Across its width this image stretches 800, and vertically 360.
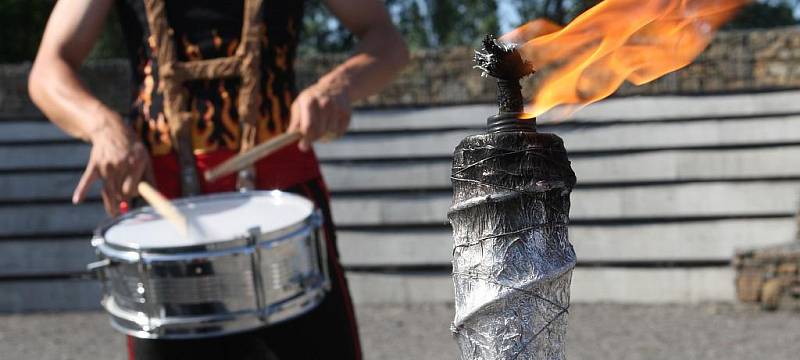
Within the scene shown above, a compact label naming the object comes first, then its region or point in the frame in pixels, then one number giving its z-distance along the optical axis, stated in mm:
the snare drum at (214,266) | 2244
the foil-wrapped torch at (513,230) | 1190
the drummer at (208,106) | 2430
